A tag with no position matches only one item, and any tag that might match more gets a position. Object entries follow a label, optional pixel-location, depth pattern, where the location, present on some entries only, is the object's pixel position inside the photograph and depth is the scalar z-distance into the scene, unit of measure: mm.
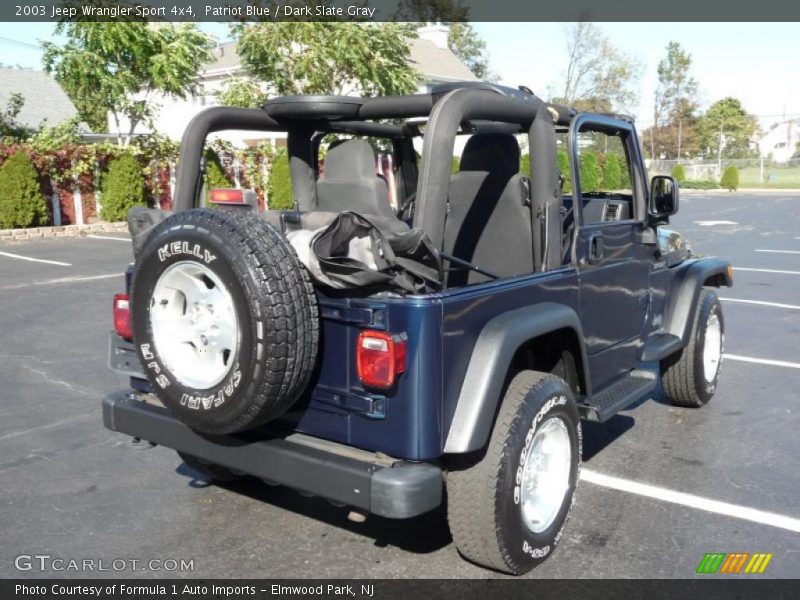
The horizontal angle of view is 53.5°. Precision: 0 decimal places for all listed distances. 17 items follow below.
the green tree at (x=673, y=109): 66000
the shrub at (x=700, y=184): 46719
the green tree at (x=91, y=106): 21761
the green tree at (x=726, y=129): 71312
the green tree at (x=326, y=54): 21953
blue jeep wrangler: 2975
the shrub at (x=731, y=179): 44750
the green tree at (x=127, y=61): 20281
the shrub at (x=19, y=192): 17062
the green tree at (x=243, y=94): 23141
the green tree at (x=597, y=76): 54906
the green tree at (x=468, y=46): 64250
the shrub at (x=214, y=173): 19953
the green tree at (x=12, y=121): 26031
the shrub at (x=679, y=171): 45625
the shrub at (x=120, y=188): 19156
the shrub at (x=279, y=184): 21016
